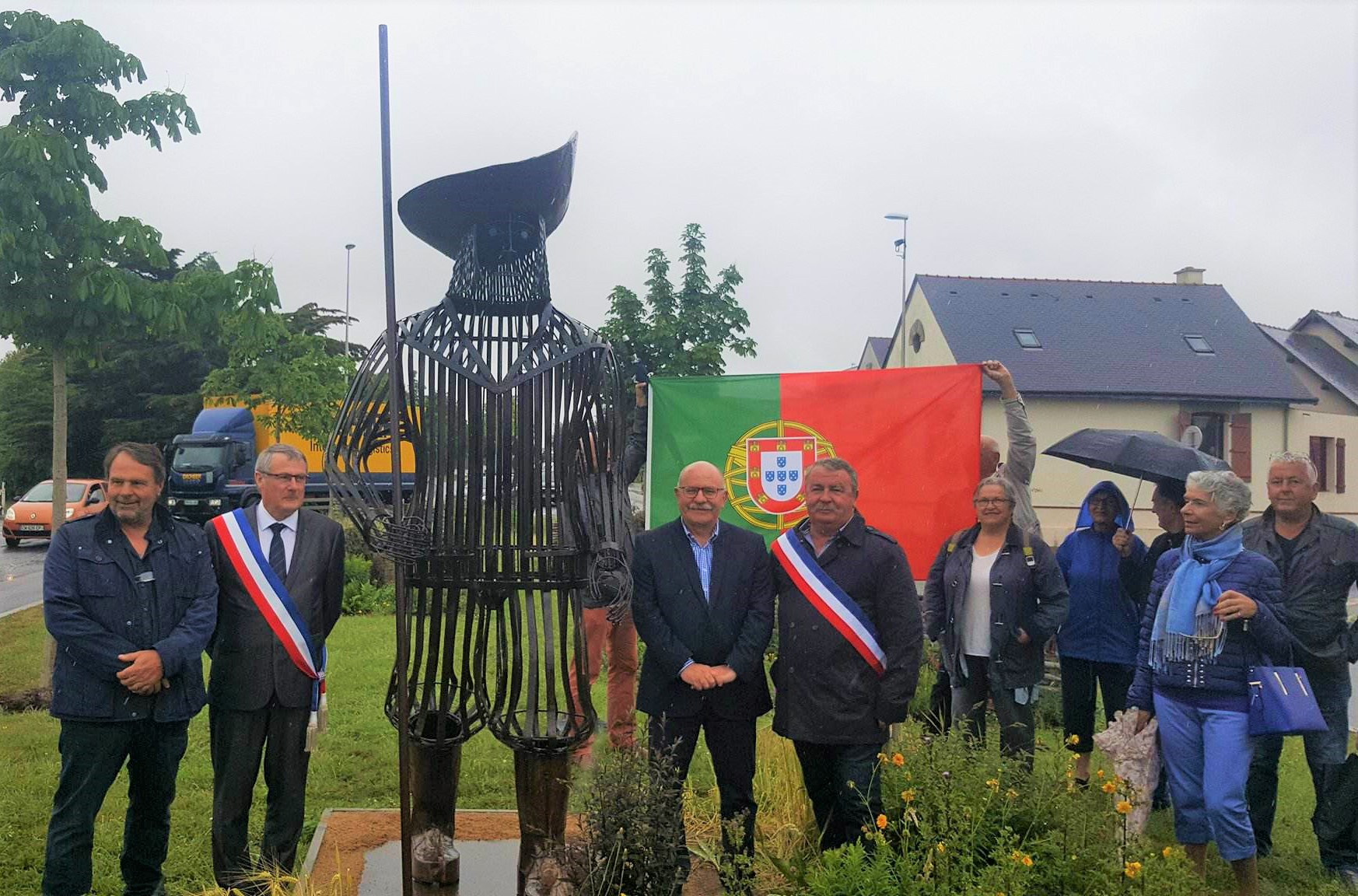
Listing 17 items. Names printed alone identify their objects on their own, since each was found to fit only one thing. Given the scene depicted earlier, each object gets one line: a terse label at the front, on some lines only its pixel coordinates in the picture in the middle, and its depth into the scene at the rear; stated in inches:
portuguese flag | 230.5
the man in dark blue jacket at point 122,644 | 139.3
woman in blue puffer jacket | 154.3
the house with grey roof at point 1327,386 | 1116.2
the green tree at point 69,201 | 253.3
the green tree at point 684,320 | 666.2
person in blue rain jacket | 201.9
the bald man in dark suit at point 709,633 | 152.7
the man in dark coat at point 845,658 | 150.2
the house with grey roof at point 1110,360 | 1040.8
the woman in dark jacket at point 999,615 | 182.4
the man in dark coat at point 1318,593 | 175.5
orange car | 811.4
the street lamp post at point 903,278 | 1025.5
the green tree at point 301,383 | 739.4
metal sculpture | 151.5
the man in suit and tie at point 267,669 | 147.8
